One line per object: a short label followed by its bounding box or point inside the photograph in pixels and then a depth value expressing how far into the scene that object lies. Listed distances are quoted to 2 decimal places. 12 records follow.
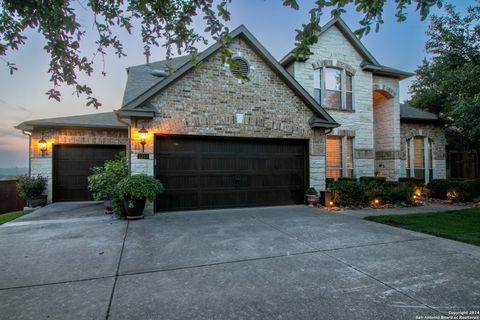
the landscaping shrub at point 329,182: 9.47
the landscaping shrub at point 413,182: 10.75
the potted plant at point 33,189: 9.23
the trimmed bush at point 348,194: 8.91
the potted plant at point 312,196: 8.95
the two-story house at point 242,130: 7.84
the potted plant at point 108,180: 7.63
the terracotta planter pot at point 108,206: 7.80
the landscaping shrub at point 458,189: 10.22
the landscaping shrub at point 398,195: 9.30
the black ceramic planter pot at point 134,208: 6.76
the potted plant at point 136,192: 6.61
